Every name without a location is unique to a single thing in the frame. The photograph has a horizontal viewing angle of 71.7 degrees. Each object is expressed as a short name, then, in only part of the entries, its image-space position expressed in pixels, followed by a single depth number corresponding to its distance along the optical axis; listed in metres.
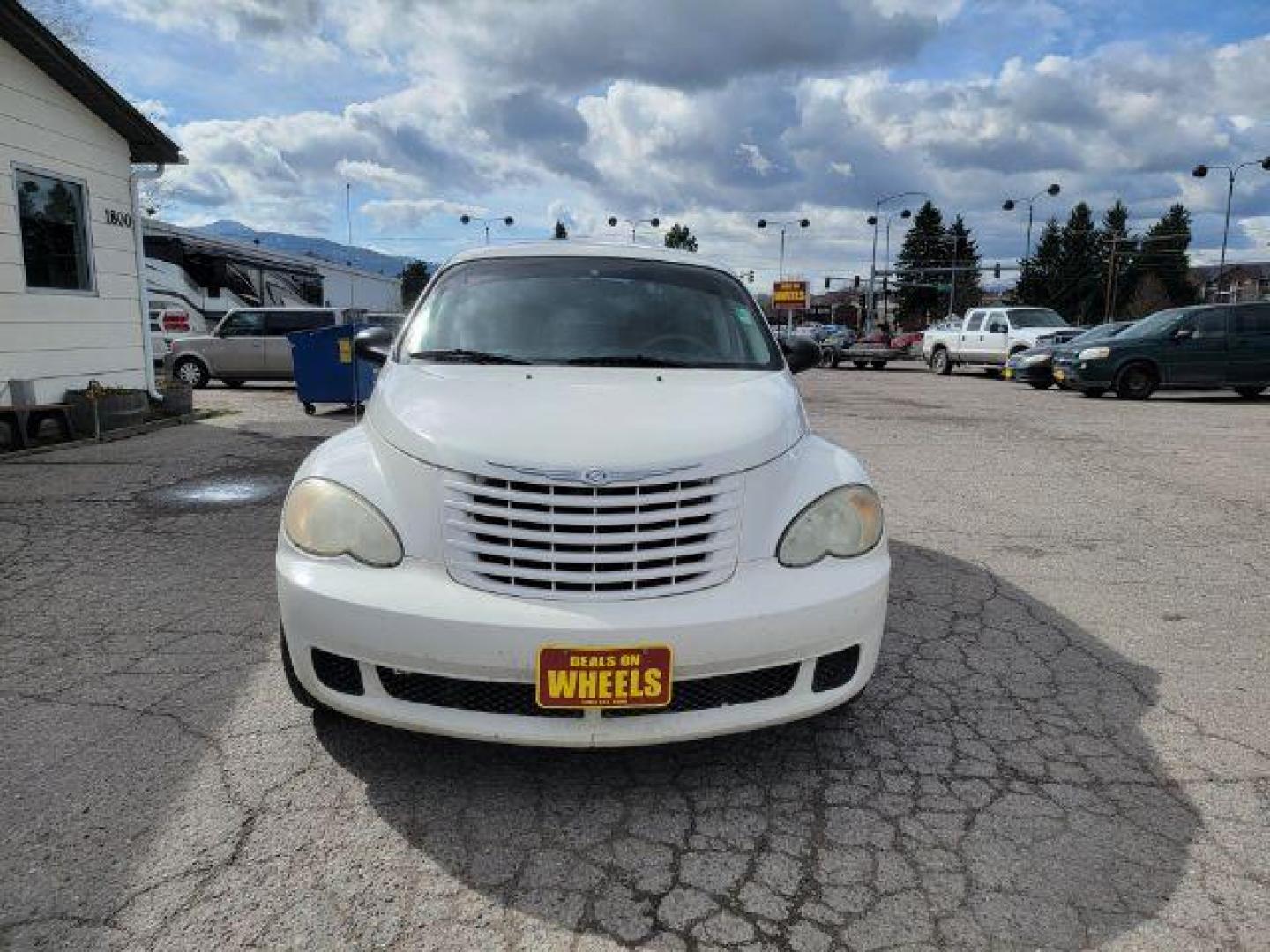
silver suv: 18.61
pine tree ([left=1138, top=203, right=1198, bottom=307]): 84.00
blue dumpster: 13.27
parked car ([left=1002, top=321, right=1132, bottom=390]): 18.78
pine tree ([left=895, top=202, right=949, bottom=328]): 92.81
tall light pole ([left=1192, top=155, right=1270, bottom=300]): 39.62
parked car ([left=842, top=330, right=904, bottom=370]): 32.06
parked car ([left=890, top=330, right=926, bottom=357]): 40.31
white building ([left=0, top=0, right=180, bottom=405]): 9.82
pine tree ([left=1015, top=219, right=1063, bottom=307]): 84.38
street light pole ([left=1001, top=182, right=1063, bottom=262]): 50.44
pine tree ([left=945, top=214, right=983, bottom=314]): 84.75
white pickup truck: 24.98
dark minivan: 16.52
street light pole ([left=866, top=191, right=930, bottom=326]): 59.69
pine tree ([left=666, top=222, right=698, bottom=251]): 85.81
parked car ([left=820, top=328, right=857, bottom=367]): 32.75
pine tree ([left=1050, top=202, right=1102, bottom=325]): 83.38
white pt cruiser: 2.51
